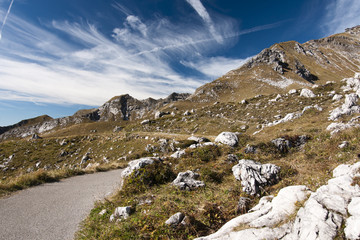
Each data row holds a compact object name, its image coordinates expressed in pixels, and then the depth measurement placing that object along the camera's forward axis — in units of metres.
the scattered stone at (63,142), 39.88
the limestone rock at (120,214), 7.07
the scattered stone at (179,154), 14.71
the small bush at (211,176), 9.94
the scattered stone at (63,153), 35.42
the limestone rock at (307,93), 41.60
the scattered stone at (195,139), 22.62
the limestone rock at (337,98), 29.51
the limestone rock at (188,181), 9.12
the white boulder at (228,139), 15.91
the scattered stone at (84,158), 31.08
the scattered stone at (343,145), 9.83
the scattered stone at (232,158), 12.08
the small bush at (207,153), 13.46
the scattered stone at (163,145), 24.95
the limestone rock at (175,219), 5.91
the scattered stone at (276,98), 47.71
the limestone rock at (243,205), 6.55
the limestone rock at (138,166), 10.90
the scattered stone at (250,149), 13.18
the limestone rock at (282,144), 12.75
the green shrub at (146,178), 9.82
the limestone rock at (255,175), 8.09
